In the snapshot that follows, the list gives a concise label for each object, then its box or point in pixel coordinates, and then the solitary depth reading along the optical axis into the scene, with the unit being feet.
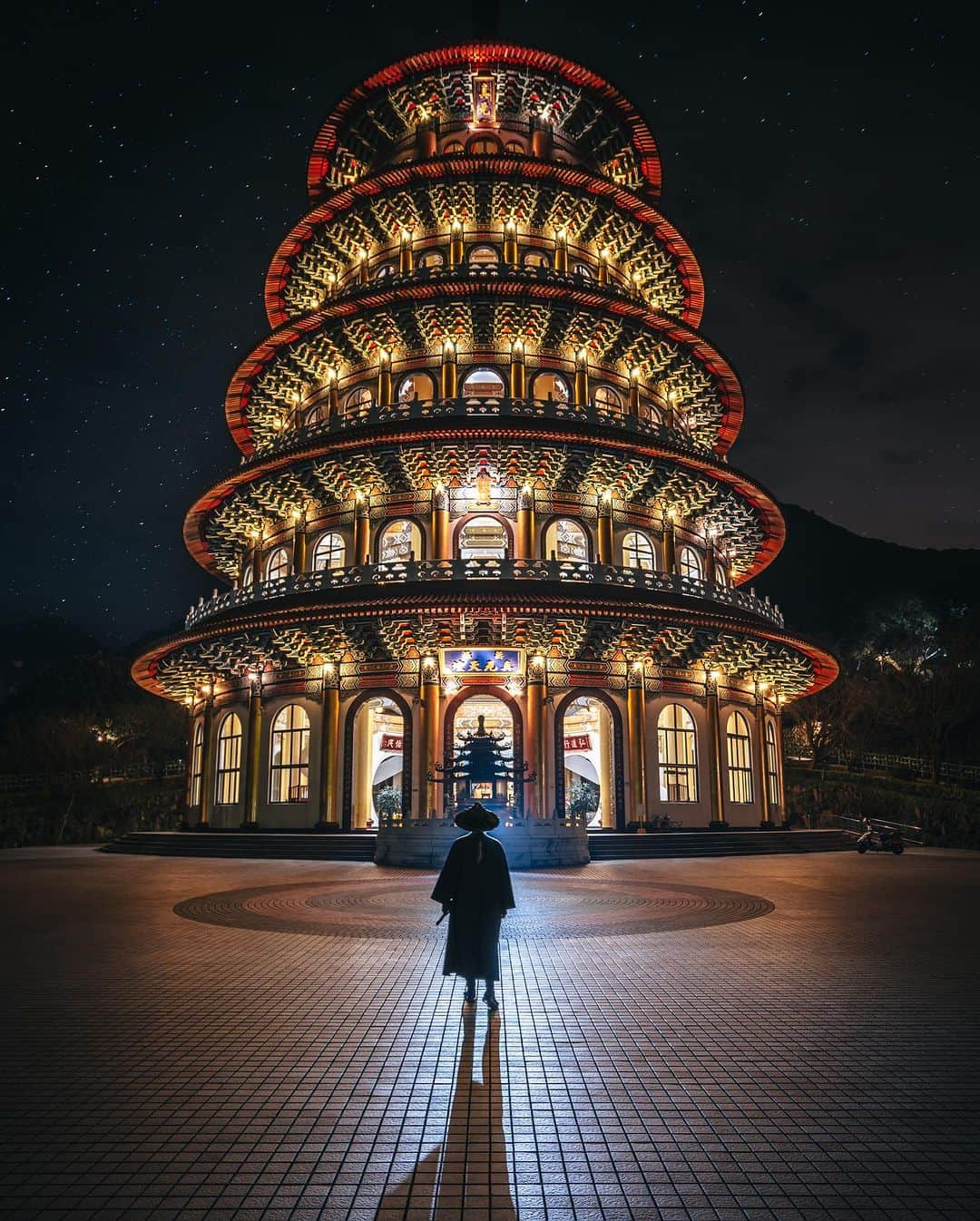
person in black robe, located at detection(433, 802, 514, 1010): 24.00
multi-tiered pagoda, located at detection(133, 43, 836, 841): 86.53
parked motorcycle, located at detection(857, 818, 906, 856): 84.94
